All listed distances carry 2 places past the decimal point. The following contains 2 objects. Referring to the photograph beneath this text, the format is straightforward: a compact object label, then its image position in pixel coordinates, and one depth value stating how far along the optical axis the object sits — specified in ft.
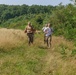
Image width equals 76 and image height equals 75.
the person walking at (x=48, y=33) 62.95
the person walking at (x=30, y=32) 62.95
